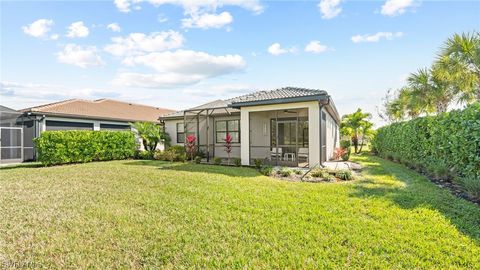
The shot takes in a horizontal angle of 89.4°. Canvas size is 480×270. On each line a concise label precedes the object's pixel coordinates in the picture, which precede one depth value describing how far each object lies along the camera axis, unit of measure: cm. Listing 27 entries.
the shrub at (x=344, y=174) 907
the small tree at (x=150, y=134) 1832
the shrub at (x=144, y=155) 1801
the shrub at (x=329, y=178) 892
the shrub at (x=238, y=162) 1329
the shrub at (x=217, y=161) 1435
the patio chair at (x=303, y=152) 1438
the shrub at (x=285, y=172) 1006
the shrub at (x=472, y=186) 592
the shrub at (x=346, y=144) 2321
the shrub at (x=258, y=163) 1244
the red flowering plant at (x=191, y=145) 1560
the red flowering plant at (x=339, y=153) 1660
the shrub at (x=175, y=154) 1591
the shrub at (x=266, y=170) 1055
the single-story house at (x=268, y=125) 1144
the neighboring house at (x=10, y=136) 1582
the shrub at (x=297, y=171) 1027
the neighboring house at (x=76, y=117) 1662
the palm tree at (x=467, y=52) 1240
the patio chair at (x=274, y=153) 1502
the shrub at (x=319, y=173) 945
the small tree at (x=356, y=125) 2418
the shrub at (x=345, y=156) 1602
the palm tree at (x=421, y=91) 1708
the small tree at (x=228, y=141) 1444
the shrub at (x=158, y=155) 1673
